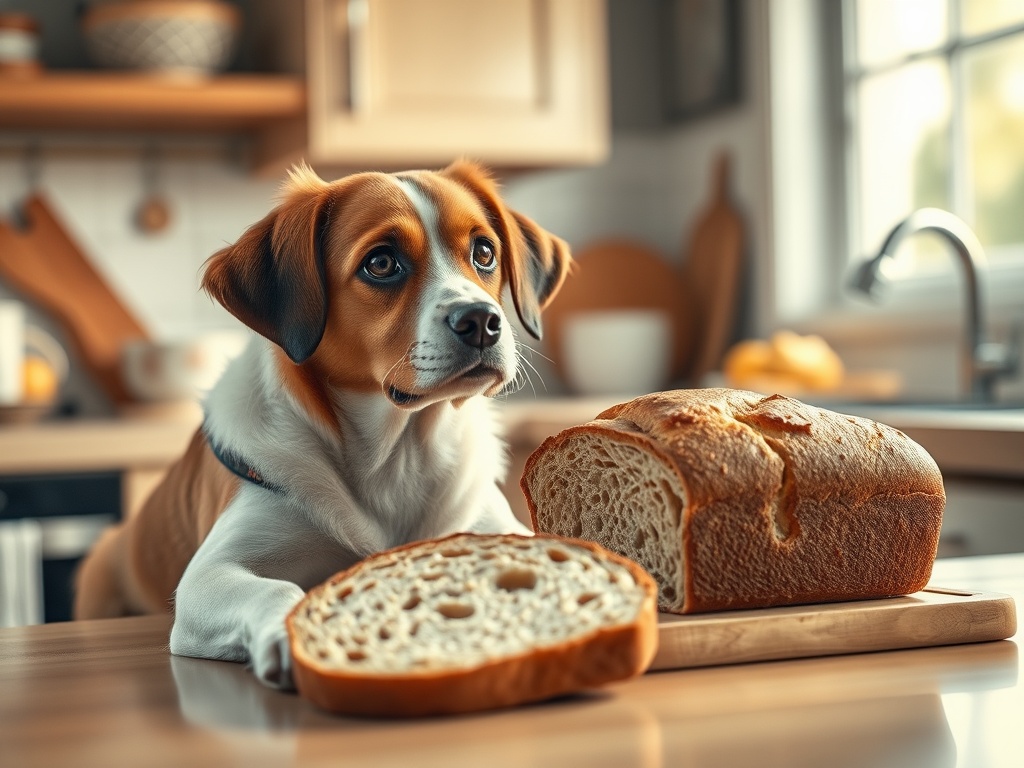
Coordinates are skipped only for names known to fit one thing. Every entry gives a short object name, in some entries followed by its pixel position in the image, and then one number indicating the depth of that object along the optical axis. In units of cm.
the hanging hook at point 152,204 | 346
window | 286
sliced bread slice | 62
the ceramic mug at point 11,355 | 301
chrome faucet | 253
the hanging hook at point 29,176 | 339
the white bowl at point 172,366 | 311
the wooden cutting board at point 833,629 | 74
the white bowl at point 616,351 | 357
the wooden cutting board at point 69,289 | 333
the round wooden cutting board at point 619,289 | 378
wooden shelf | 295
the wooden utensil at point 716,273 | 364
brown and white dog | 105
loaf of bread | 83
